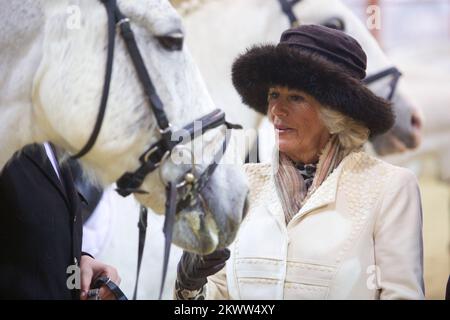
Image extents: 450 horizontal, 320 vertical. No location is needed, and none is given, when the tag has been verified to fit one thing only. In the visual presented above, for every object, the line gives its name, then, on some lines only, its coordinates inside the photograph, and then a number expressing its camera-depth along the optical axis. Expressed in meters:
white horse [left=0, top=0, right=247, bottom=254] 5.98
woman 6.08
